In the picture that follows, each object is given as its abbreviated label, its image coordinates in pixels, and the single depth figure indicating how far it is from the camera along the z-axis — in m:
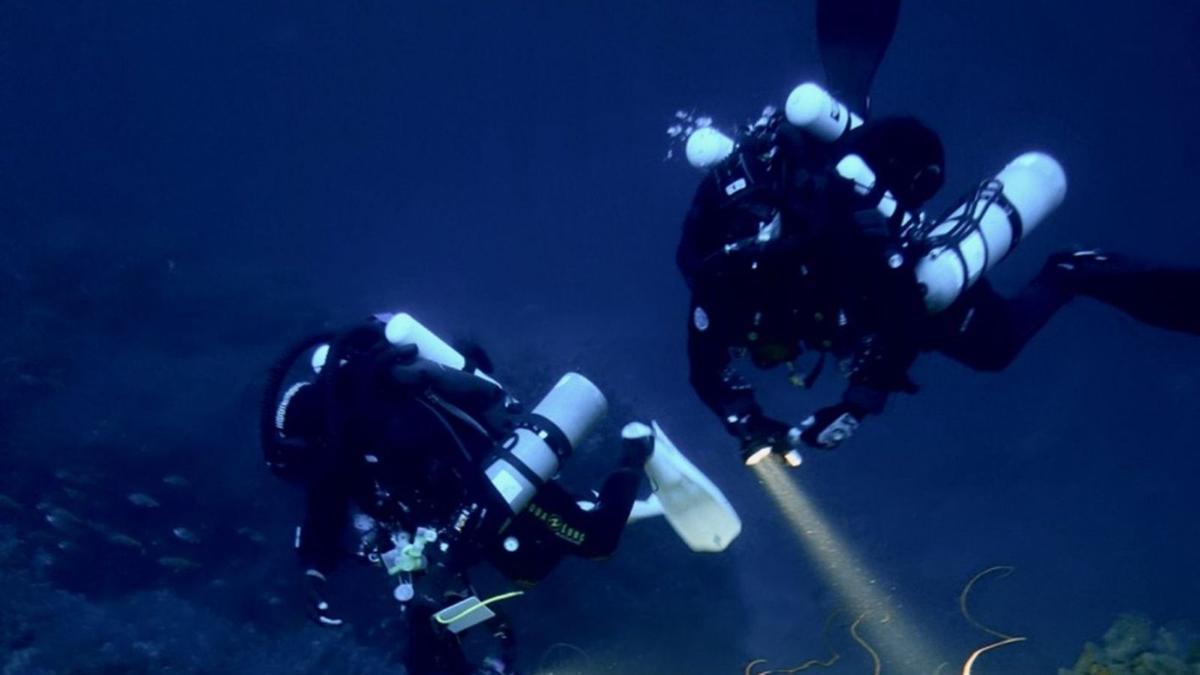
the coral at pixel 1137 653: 6.09
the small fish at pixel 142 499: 14.93
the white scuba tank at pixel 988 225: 4.95
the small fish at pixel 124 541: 14.84
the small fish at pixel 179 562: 14.18
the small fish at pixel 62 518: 15.18
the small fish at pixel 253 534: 15.11
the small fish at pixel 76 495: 17.02
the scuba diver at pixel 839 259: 4.55
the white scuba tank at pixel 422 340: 5.50
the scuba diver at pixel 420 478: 4.96
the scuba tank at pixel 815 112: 4.88
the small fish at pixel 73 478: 16.22
